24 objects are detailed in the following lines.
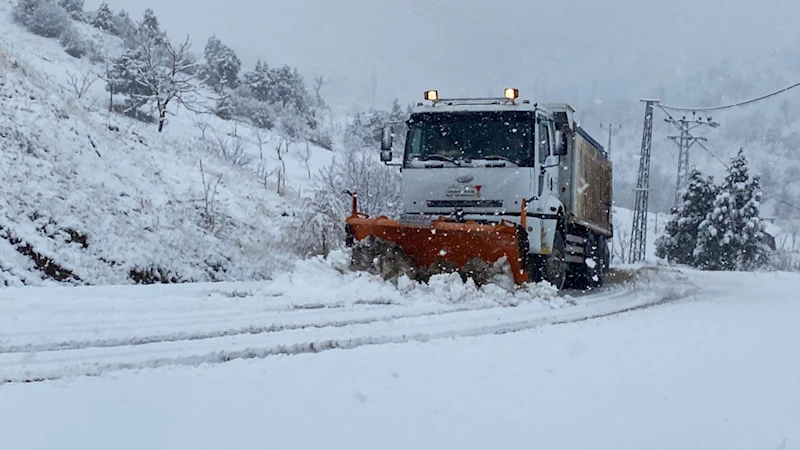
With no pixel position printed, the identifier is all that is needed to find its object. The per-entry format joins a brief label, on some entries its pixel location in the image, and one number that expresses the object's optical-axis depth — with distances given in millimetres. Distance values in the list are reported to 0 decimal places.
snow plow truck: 10250
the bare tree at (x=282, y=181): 21888
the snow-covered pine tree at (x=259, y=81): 54531
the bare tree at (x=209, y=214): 14070
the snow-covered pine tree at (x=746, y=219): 40656
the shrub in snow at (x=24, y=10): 42594
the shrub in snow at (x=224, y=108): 43219
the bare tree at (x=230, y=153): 25469
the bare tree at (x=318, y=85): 72456
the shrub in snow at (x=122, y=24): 52212
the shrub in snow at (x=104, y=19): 52156
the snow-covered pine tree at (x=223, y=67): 54644
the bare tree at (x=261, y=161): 22703
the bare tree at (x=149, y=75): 25688
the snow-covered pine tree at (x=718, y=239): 40969
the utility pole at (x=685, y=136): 40794
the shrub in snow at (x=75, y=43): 42406
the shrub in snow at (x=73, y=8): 49906
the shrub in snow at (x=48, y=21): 42188
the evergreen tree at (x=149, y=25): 46478
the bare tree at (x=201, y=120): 31809
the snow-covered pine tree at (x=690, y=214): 43750
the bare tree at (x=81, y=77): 31900
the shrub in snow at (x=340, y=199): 16031
